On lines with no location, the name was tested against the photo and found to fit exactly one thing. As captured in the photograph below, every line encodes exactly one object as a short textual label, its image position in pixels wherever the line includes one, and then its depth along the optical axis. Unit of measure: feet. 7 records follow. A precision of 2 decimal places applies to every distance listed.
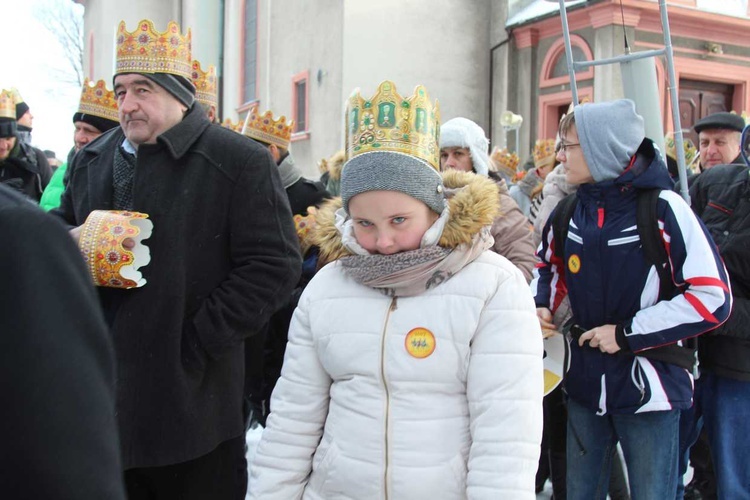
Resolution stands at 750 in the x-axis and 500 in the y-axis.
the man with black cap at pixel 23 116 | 20.88
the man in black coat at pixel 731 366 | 10.60
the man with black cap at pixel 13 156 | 16.89
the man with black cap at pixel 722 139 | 15.96
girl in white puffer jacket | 6.33
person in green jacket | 13.46
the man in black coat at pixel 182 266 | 8.02
